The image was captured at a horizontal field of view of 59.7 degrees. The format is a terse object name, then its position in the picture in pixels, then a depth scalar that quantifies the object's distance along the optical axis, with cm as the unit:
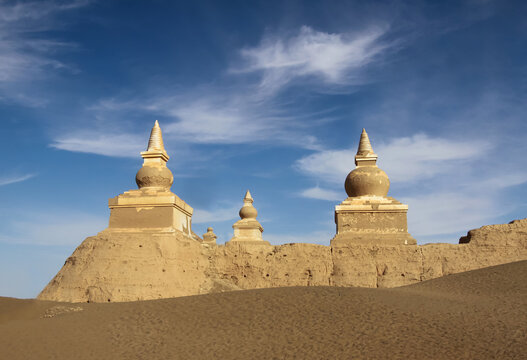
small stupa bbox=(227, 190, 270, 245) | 2097
